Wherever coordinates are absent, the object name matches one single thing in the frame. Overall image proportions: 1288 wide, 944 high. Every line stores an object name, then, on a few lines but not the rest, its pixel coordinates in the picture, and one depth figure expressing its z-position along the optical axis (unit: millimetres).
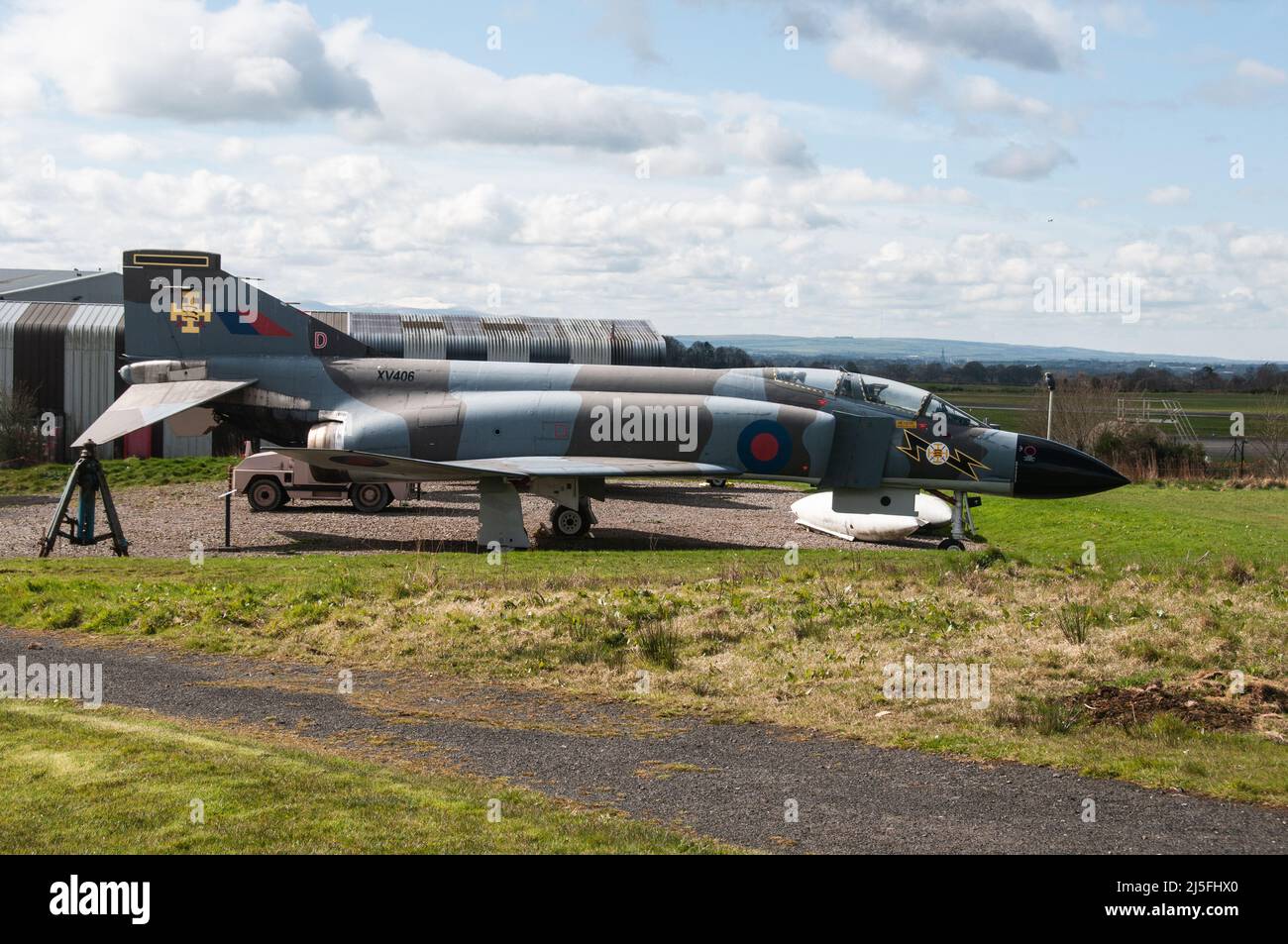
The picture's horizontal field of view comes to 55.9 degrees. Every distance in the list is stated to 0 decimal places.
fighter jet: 22500
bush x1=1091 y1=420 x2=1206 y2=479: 42875
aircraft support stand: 20000
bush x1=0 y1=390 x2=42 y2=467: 36938
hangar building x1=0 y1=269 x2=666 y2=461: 39000
